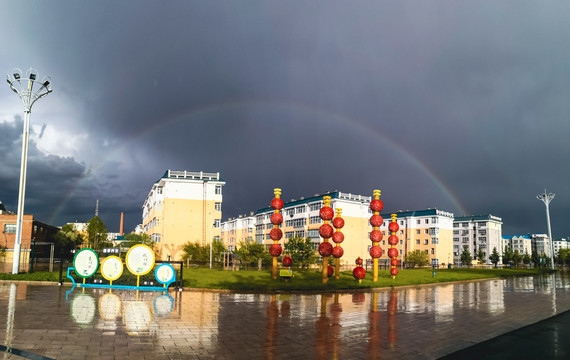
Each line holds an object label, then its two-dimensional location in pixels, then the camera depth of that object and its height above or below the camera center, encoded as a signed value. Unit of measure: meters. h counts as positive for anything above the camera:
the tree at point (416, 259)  67.50 -4.24
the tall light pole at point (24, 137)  23.41 +5.78
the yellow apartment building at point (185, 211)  55.16 +3.07
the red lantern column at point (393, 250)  29.70 -1.22
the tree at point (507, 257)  91.49 -4.98
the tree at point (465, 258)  85.08 -5.00
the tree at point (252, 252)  47.47 -2.44
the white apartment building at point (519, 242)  172.12 -2.70
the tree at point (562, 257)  106.81 -5.65
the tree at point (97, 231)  62.99 -0.08
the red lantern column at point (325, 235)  25.20 -0.10
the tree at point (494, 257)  92.26 -5.12
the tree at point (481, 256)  90.68 -4.90
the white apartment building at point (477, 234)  111.37 +0.45
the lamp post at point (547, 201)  56.12 +5.12
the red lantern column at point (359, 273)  25.31 -2.56
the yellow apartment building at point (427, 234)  83.94 +0.21
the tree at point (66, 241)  59.75 -1.72
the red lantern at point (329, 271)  28.18 -2.71
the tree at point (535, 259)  88.69 -5.38
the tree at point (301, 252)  45.84 -2.25
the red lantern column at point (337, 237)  26.71 -0.23
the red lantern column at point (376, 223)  27.49 +0.80
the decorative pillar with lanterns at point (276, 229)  26.27 +0.23
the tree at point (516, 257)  92.29 -5.19
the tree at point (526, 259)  101.94 -5.97
